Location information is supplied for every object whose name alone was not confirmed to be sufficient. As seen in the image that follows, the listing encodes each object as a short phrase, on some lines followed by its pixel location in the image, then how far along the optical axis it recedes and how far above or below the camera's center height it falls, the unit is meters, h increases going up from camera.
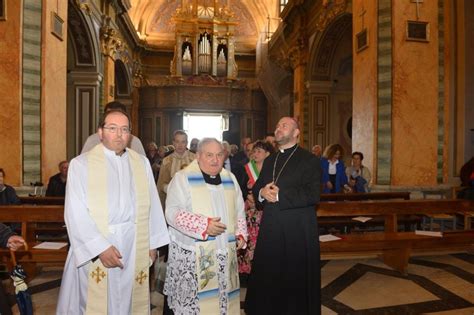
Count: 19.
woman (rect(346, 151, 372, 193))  6.90 -0.32
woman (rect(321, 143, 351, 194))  6.98 -0.25
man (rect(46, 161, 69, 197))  6.02 -0.42
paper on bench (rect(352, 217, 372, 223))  5.52 -0.84
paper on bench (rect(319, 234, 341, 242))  4.69 -0.93
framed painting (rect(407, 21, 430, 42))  7.11 +2.16
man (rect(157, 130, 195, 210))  5.57 -0.06
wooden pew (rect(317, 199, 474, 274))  4.68 -0.93
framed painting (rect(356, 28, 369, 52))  7.48 +2.15
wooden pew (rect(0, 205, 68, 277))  4.05 -0.83
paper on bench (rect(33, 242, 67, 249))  4.20 -0.93
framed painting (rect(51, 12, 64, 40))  6.68 +2.12
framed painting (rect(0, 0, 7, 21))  6.03 +2.07
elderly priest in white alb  2.72 -0.58
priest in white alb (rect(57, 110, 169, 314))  2.38 -0.43
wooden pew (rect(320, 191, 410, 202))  6.06 -0.59
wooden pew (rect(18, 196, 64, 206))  5.27 -0.59
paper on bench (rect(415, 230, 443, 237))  4.91 -0.92
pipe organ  18.52 +5.20
